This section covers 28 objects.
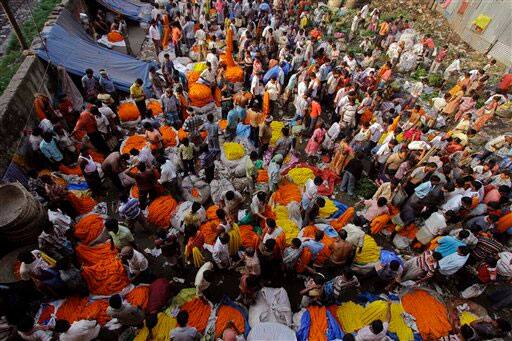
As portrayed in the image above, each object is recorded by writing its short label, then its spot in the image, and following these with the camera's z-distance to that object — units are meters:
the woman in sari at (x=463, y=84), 11.32
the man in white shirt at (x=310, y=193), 6.67
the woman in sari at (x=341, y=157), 8.12
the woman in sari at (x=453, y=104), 10.59
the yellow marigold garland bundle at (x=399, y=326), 5.73
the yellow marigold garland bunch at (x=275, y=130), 9.66
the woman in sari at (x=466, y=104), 10.44
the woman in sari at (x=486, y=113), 10.03
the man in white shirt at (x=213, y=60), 10.76
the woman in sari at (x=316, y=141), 8.64
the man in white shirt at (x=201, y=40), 12.45
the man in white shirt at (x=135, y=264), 5.38
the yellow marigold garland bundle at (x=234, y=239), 6.11
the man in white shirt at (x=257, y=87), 10.09
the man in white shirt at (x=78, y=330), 4.48
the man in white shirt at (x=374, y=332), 4.51
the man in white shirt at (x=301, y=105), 9.68
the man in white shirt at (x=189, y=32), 12.97
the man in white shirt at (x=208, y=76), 10.66
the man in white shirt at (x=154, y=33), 12.34
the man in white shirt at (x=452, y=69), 12.89
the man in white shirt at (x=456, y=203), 6.85
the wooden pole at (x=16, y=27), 7.41
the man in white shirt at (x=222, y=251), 5.64
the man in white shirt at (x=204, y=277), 5.15
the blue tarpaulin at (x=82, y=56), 9.36
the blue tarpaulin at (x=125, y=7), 14.50
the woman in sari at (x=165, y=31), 13.16
